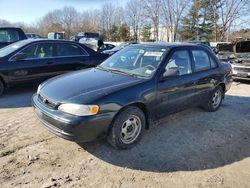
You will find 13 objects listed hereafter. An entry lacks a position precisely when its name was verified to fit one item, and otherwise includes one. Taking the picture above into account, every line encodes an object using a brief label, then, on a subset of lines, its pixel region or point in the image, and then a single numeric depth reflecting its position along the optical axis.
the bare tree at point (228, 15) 22.74
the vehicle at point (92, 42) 14.93
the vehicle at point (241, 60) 6.59
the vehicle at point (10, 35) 6.68
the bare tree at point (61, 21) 42.62
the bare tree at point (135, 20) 32.30
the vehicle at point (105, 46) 15.13
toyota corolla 2.42
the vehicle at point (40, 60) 4.63
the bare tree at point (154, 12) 25.29
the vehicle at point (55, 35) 23.35
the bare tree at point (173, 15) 24.58
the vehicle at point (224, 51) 8.17
